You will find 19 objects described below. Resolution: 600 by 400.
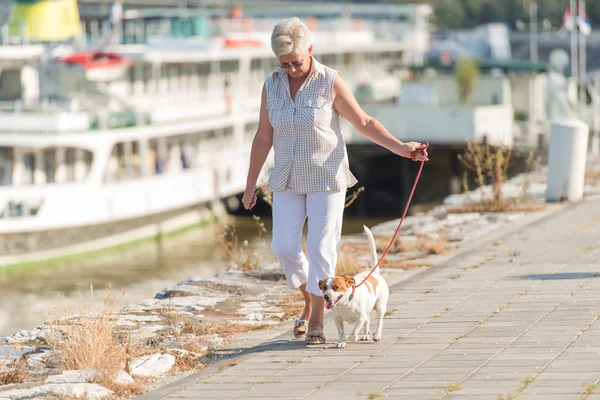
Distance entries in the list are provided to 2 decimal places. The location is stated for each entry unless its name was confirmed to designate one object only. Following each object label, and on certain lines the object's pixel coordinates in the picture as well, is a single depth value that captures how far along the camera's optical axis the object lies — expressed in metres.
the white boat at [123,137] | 47.77
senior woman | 12.66
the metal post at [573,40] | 74.01
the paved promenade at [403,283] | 11.44
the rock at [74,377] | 11.47
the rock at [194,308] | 15.49
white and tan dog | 12.24
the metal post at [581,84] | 71.53
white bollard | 26.04
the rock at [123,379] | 11.39
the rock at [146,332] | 13.57
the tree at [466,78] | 71.59
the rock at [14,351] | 12.85
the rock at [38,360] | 12.37
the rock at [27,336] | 13.80
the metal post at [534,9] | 161.39
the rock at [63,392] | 10.93
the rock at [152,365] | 11.84
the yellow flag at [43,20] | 57.23
